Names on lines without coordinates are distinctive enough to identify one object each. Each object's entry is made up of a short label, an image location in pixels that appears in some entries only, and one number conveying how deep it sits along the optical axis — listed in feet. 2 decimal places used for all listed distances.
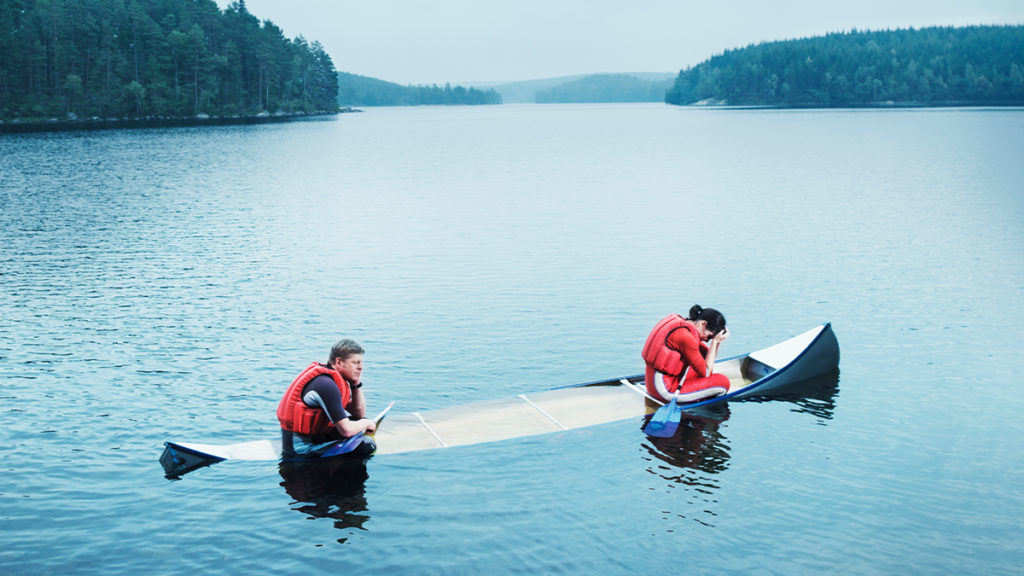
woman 50.08
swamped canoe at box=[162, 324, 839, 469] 45.39
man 39.80
